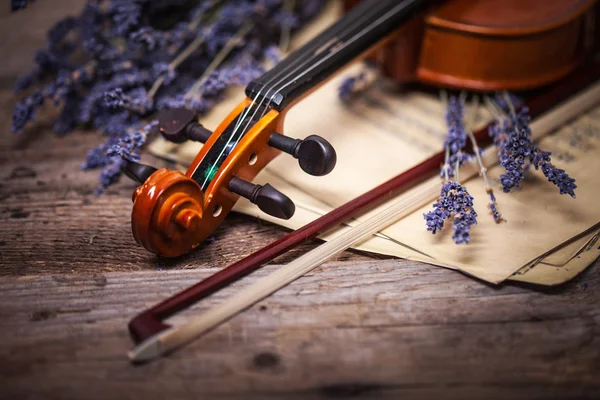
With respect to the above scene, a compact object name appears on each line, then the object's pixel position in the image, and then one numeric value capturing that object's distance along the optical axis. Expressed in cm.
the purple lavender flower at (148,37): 84
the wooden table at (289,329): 68
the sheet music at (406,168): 74
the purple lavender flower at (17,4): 81
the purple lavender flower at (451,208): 72
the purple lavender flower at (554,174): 73
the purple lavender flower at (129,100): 81
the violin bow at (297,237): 69
